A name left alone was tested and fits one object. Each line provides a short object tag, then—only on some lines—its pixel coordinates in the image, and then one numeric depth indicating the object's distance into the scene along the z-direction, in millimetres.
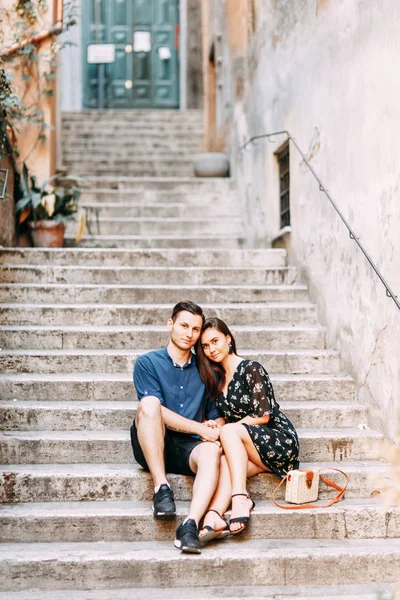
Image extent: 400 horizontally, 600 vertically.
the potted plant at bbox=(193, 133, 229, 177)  9461
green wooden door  13484
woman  3777
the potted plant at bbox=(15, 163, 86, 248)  6797
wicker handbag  3904
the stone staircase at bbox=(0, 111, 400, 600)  3525
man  3754
